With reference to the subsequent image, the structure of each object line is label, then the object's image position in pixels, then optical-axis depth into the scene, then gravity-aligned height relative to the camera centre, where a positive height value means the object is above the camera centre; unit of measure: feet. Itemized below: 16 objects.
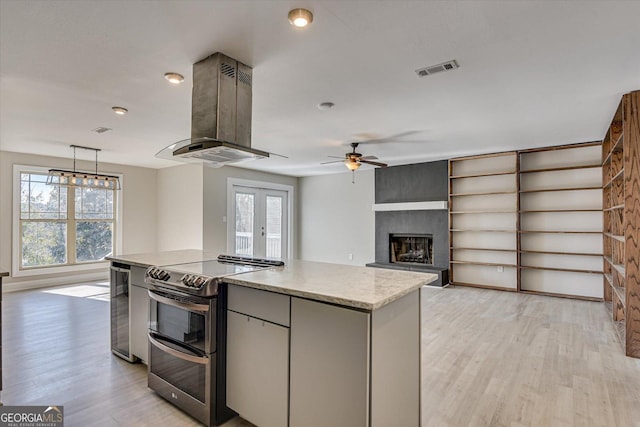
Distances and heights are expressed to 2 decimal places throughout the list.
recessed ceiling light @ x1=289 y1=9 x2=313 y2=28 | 6.18 +3.80
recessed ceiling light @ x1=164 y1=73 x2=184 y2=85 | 8.83 +3.78
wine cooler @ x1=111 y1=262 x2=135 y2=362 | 9.72 -2.84
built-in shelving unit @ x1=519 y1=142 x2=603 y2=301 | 16.76 -0.21
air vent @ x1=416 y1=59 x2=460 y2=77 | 8.32 +3.85
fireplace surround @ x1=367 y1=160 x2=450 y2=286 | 20.99 -0.06
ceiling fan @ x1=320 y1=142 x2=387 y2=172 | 16.21 +2.82
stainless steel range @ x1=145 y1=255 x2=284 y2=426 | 6.79 -2.64
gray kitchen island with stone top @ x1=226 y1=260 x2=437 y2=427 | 5.16 -2.29
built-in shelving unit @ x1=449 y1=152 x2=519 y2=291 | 18.95 -0.18
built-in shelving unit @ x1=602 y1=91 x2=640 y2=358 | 10.08 -0.19
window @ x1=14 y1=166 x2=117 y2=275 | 19.45 -0.40
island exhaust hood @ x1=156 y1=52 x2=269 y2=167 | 7.91 +2.61
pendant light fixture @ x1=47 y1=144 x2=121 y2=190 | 18.02 +2.29
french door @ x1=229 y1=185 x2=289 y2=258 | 24.30 -0.34
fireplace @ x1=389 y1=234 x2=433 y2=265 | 22.03 -2.19
